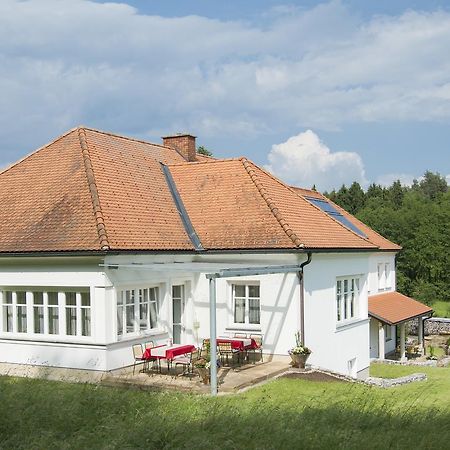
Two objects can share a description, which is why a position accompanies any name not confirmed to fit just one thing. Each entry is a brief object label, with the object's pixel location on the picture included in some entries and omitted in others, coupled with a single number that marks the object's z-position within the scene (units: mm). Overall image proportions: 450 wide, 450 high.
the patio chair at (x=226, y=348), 18719
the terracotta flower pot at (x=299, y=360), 19081
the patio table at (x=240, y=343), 18766
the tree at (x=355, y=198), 87188
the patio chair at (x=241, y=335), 20484
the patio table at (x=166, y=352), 17391
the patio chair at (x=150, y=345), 18606
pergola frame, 15766
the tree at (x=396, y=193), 96281
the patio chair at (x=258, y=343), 20109
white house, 18156
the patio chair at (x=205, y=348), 18244
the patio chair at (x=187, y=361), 17169
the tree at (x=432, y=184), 123125
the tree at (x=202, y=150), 61562
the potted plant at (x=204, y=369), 16375
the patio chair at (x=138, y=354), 18141
